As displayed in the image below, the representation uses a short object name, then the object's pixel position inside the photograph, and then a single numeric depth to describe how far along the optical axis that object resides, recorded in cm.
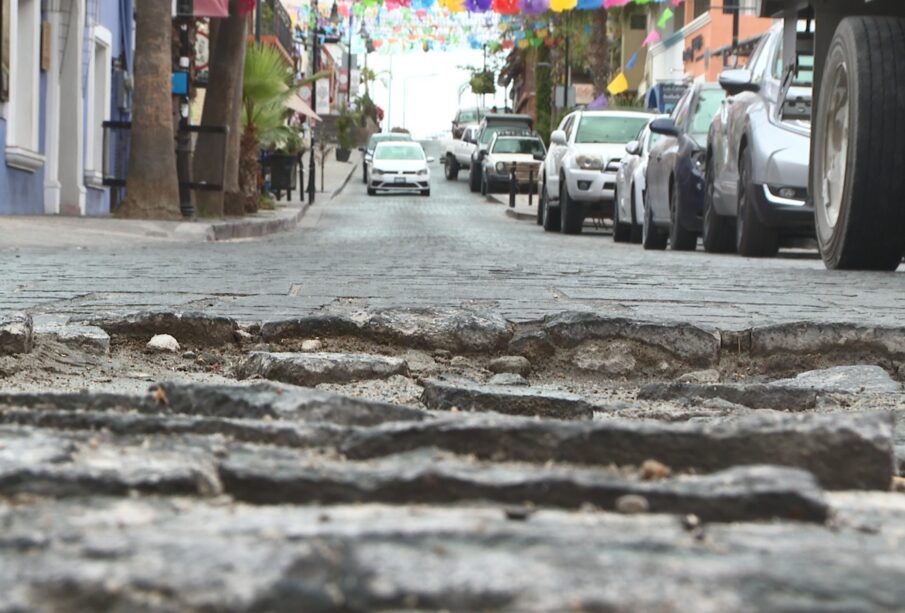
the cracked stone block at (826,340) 490
